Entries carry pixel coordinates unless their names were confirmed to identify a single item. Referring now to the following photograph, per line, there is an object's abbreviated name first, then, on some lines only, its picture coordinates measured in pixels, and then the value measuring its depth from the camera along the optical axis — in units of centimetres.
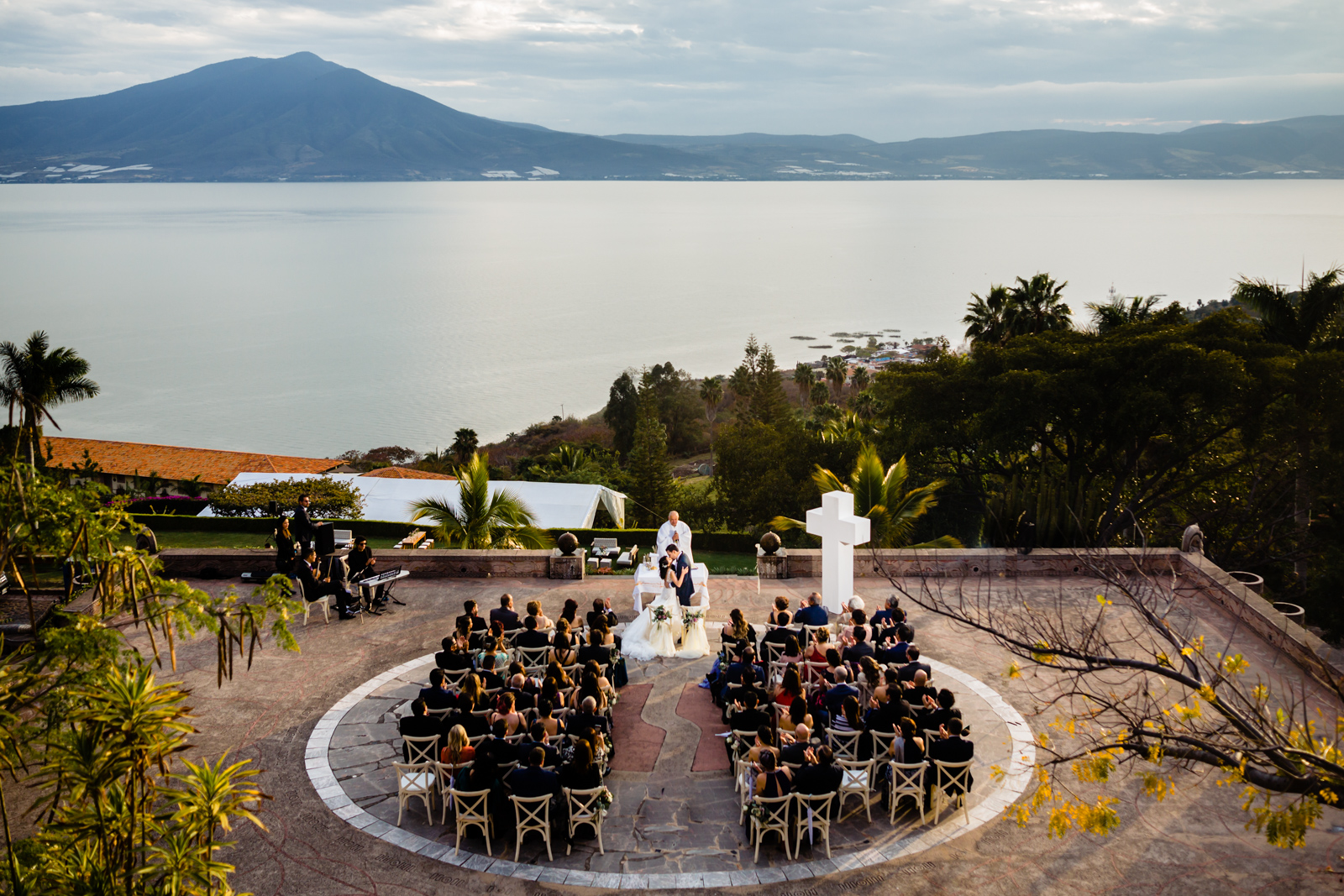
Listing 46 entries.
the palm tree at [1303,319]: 2639
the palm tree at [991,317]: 3906
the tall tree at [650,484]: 4797
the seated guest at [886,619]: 1289
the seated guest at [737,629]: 1291
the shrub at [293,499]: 2980
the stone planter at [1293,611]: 1598
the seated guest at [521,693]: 1095
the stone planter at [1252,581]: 1664
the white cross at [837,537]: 1548
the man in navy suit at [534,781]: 937
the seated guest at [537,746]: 970
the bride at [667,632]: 1438
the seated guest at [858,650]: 1183
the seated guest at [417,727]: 1040
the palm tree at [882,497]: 2039
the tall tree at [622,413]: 7919
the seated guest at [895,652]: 1195
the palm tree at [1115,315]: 3150
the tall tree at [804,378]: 9300
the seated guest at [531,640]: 1280
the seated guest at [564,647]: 1205
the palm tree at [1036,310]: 3816
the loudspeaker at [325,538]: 1661
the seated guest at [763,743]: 967
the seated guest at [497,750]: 968
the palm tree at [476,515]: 1981
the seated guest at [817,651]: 1216
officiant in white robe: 1582
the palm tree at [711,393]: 8500
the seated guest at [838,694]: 1083
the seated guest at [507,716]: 1032
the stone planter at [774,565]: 1786
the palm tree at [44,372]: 3153
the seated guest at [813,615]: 1339
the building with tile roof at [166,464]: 4606
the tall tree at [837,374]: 8700
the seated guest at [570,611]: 1282
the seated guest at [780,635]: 1285
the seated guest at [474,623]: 1275
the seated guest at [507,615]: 1298
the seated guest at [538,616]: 1305
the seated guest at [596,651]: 1238
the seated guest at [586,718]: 1035
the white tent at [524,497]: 3136
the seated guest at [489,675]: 1149
